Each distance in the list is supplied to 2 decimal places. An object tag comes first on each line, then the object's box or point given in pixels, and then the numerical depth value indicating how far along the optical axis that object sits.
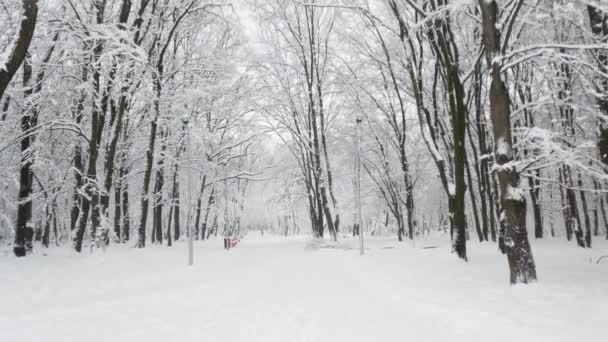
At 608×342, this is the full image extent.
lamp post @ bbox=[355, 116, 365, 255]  16.53
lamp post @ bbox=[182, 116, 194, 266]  12.75
